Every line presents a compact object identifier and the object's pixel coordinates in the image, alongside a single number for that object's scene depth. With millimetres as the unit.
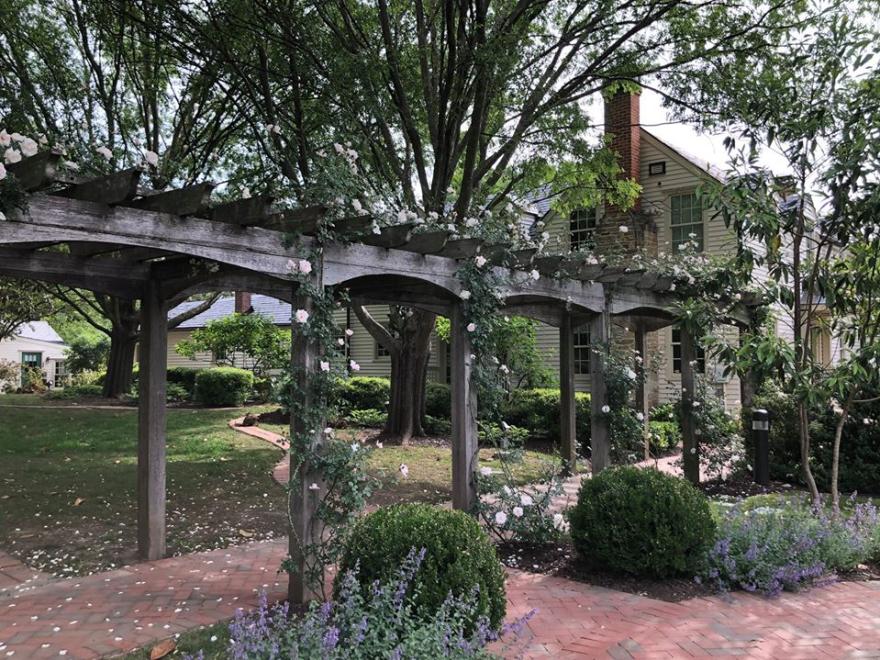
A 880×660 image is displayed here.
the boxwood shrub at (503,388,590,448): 12273
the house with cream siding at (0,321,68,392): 35844
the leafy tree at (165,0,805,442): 8156
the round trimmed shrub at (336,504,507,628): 3254
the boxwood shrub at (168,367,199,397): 20894
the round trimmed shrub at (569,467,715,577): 4492
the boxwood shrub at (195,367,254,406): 16984
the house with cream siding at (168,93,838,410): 13930
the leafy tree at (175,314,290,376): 18938
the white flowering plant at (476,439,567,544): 5199
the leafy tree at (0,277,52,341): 15939
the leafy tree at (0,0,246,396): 9852
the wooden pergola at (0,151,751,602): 3389
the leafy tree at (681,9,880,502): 5254
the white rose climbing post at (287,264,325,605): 4176
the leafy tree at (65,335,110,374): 29344
